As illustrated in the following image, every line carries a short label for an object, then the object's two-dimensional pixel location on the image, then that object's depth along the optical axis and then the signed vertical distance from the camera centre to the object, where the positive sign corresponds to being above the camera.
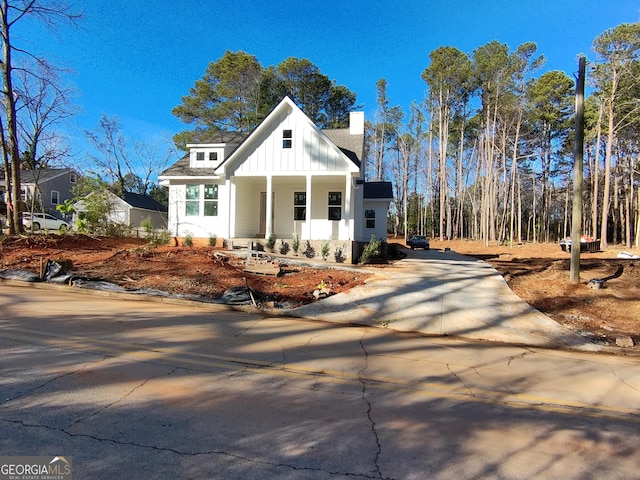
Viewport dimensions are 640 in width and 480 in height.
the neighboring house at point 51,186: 37.91 +5.25
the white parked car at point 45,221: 27.54 +0.95
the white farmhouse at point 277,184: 16.22 +2.51
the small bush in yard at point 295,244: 15.67 -0.49
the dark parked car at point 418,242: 34.72 -0.80
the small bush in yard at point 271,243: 15.95 -0.43
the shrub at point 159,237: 16.47 -0.19
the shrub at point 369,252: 15.80 -0.81
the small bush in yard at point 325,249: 15.48 -0.67
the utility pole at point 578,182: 10.67 +1.64
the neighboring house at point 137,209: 33.22 +2.32
